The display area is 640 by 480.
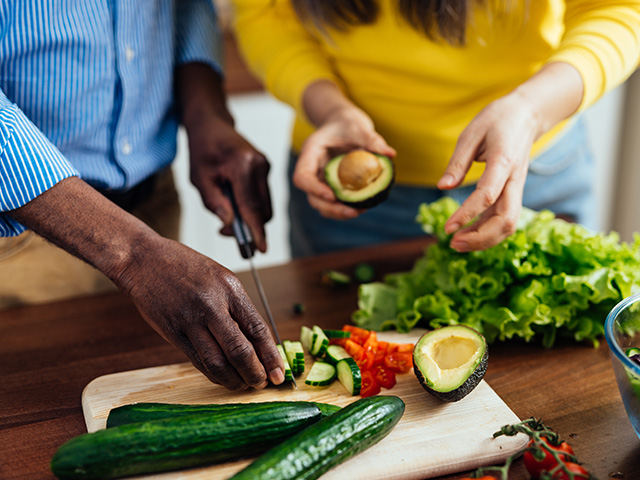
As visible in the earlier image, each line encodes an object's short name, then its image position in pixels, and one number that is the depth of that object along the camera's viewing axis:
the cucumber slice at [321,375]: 1.30
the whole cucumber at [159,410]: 1.16
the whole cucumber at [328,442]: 1.00
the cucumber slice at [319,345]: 1.39
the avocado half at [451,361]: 1.18
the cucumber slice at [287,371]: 1.28
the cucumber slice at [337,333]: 1.41
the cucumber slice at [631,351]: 1.14
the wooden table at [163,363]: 1.15
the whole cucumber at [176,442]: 1.02
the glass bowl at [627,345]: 1.04
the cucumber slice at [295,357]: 1.32
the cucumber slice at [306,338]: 1.43
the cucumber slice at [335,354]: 1.35
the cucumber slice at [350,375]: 1.27
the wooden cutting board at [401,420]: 1.08
